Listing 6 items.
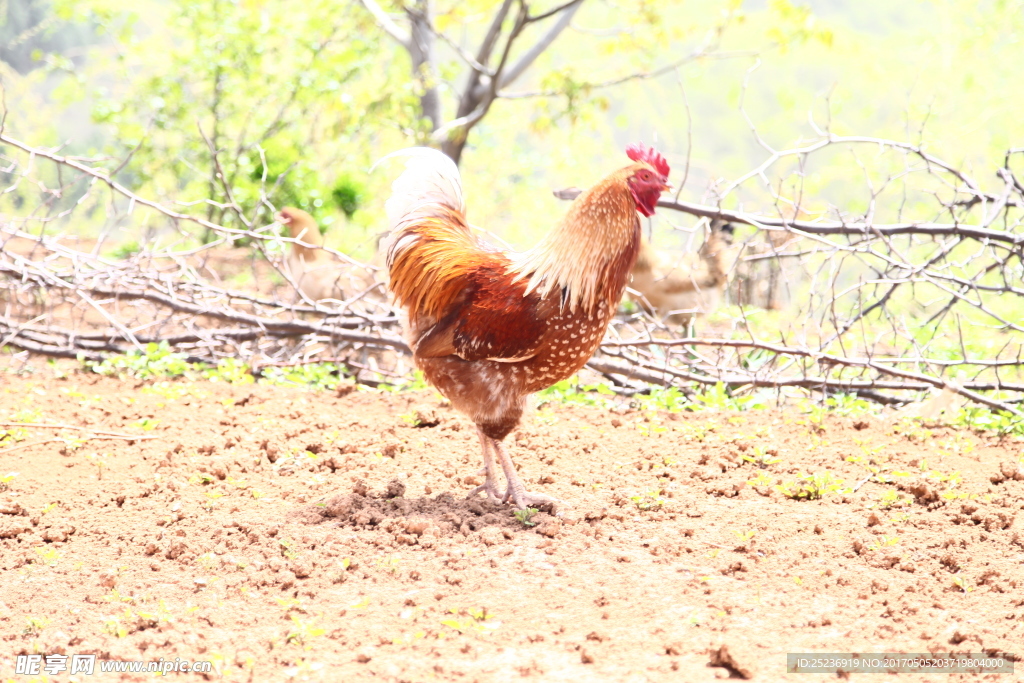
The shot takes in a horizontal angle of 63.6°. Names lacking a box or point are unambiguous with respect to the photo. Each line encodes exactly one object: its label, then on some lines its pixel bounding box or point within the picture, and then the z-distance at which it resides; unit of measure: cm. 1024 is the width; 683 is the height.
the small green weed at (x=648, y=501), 379
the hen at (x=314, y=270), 743
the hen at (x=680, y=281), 815
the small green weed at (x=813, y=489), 393
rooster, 362
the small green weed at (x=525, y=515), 367
